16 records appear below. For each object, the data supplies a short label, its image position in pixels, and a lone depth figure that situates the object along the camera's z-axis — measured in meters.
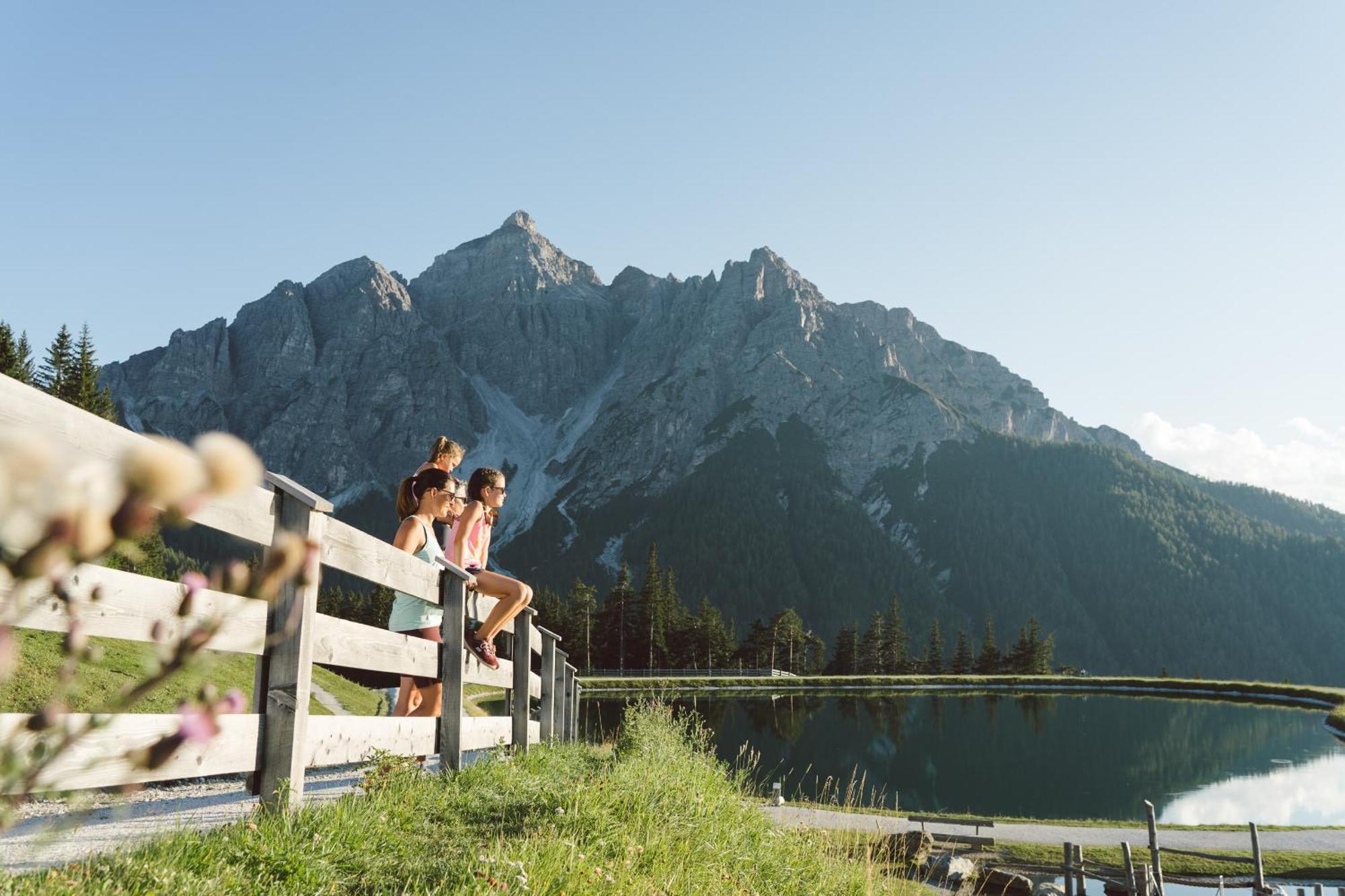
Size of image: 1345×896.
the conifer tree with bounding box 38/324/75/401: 46.06
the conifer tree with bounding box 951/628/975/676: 107.12
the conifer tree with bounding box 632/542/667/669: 102.88
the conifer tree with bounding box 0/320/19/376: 40.38
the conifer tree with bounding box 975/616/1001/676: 105.88
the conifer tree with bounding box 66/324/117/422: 46.28
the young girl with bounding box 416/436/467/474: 7.82
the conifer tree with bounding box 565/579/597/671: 101.61
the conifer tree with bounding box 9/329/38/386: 42.12
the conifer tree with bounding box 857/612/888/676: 108.81
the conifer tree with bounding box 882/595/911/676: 109.69
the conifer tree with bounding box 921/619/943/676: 107.56
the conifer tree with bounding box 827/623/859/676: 108.81
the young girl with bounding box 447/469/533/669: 7.68
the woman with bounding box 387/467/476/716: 6.84
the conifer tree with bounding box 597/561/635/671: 106.06
